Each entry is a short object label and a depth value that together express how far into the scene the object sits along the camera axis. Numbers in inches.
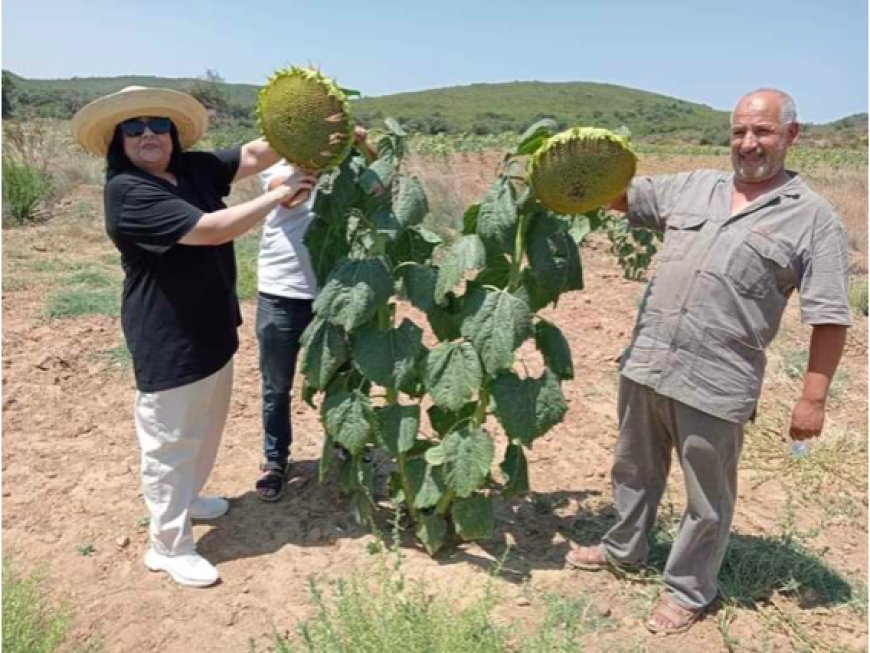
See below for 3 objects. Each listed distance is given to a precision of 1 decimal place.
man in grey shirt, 89.1
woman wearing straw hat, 96.1
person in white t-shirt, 121.3
